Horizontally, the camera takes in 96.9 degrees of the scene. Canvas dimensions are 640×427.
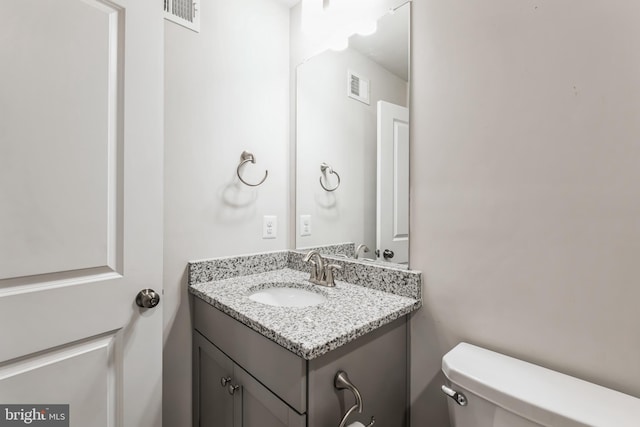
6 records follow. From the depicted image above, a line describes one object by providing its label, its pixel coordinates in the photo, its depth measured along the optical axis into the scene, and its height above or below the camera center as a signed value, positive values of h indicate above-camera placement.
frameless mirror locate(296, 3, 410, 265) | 1.12 +0.32
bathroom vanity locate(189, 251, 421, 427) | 0.75 -0.42
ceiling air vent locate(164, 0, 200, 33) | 1.18 +0.85
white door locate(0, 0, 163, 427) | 0.72 +0.01
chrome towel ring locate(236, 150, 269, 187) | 1.37 +0.26
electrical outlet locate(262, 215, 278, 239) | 1.48 -0.07
